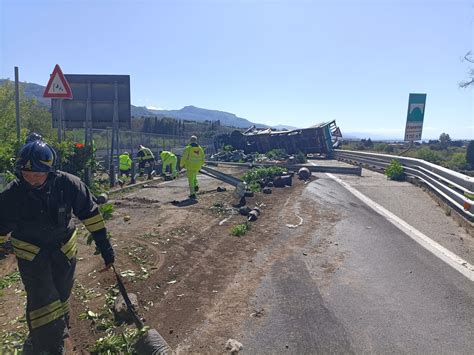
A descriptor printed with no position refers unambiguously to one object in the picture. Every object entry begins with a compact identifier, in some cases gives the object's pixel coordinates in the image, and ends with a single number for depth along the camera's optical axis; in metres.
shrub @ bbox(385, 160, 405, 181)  15.78
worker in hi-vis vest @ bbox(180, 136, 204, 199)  12.30
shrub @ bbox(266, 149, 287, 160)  26.78
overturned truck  30.33
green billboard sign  14.99
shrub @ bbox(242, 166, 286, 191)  14.84
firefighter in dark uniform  3.25
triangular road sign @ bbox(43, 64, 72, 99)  9.22
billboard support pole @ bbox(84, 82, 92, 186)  11.84
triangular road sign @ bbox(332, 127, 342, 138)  38.24
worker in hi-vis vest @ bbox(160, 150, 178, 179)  18.42
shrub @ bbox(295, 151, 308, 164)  24.58
